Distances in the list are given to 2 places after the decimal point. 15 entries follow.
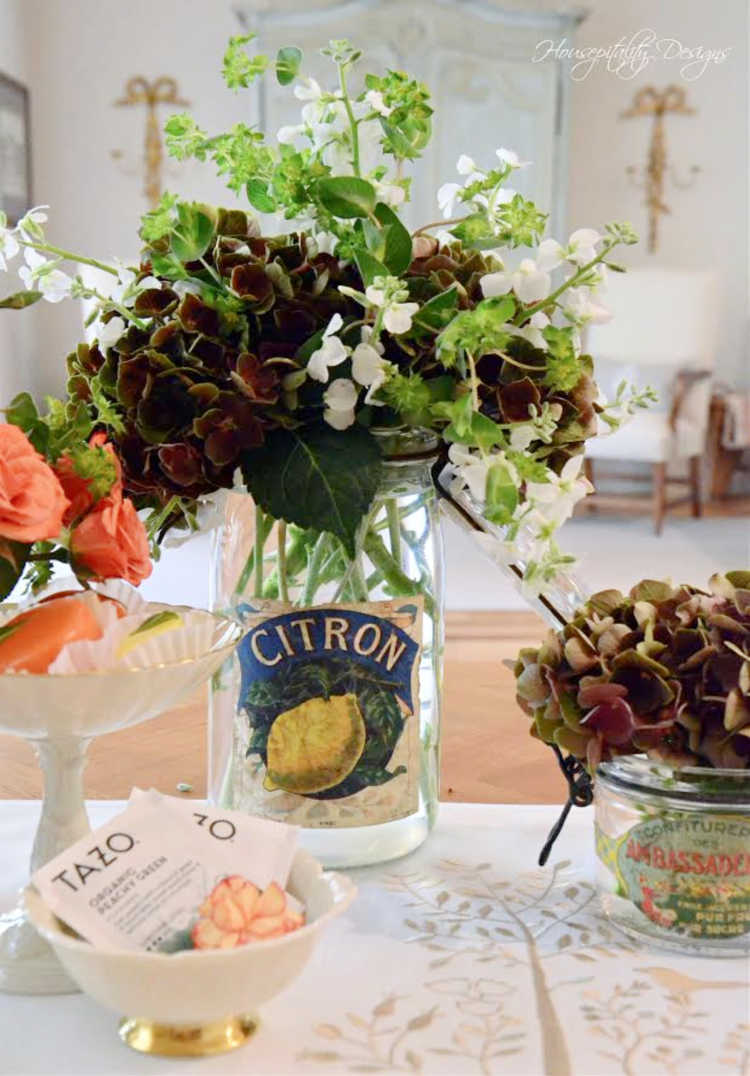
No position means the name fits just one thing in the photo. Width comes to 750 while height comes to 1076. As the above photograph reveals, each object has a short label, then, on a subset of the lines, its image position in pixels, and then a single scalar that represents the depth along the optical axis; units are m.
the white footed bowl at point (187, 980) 0.54
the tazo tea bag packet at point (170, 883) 0.57
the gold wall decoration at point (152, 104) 6.51
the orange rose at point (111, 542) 0.67
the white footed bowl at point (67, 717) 0.63
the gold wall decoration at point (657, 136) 6.33
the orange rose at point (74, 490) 0.68
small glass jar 0.70
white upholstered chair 5.71
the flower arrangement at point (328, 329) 0.74
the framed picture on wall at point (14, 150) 6.00
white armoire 5.85
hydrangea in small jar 0.70
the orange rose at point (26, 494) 0.61
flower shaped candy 0.56
